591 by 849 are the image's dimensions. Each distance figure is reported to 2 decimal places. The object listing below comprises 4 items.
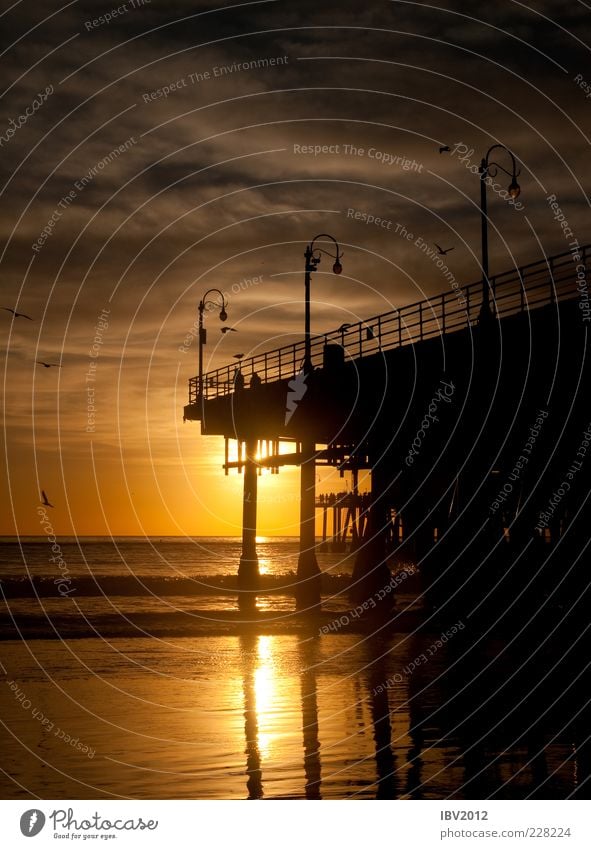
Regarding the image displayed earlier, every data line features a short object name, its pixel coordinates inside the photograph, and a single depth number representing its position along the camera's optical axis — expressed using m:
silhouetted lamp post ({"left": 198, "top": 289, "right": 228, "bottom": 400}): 51.38
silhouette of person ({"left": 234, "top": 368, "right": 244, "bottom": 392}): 51.34
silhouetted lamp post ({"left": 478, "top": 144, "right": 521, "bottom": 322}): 27.94
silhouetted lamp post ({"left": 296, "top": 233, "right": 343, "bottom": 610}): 44.62
